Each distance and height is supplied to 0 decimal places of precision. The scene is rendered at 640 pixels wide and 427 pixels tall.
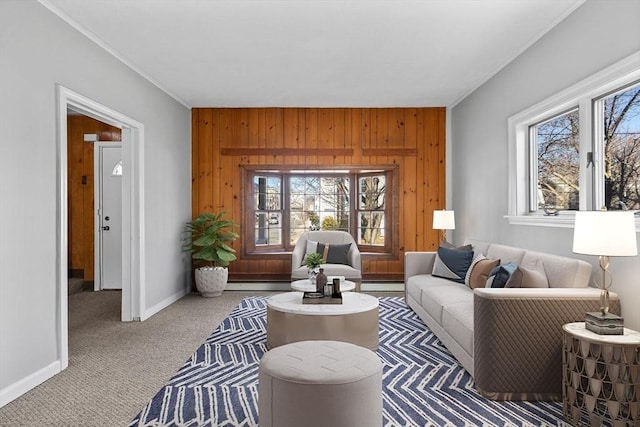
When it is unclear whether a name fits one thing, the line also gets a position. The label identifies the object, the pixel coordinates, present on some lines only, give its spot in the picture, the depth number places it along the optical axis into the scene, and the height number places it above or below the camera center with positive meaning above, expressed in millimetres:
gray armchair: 5328 -607
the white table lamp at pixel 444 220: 5504 -113
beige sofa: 2545 -744
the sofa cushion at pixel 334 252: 5688 -547
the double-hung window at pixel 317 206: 6547 +79
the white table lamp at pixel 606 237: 2227 -132
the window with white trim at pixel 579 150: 2842 +489
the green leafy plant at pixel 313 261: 4102 -476
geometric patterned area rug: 2350 -1141
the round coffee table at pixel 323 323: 3289 -870
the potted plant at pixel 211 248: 5715 -517
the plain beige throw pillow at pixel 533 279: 2912 -462
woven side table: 2135 -838
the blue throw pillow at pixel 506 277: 2922 -466
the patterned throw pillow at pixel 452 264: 4460 -557
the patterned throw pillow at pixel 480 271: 3746 -533
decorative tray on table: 3528 -726
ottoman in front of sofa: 1865 -803
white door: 6195 -75
